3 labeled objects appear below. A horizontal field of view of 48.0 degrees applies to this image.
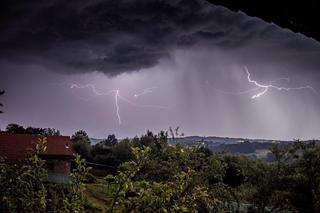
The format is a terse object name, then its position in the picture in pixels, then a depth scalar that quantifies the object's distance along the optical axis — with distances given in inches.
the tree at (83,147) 2492.1
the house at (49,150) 1816.1
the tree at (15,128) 2586.1
